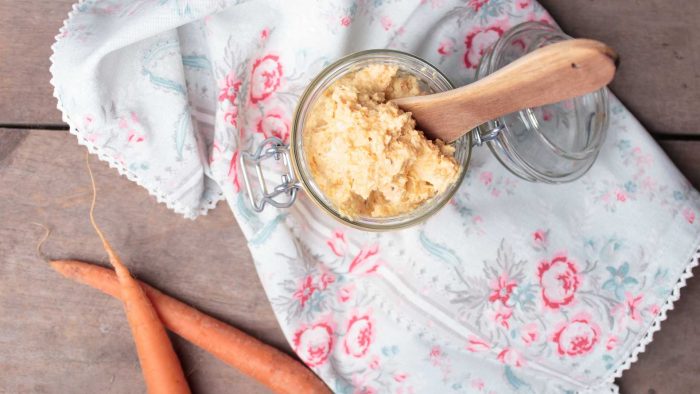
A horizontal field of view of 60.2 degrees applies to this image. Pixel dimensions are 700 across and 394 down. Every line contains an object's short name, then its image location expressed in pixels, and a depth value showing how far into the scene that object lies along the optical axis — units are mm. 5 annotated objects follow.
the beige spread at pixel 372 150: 653
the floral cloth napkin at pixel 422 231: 838
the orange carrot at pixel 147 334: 875
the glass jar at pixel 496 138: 723
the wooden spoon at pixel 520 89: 521
